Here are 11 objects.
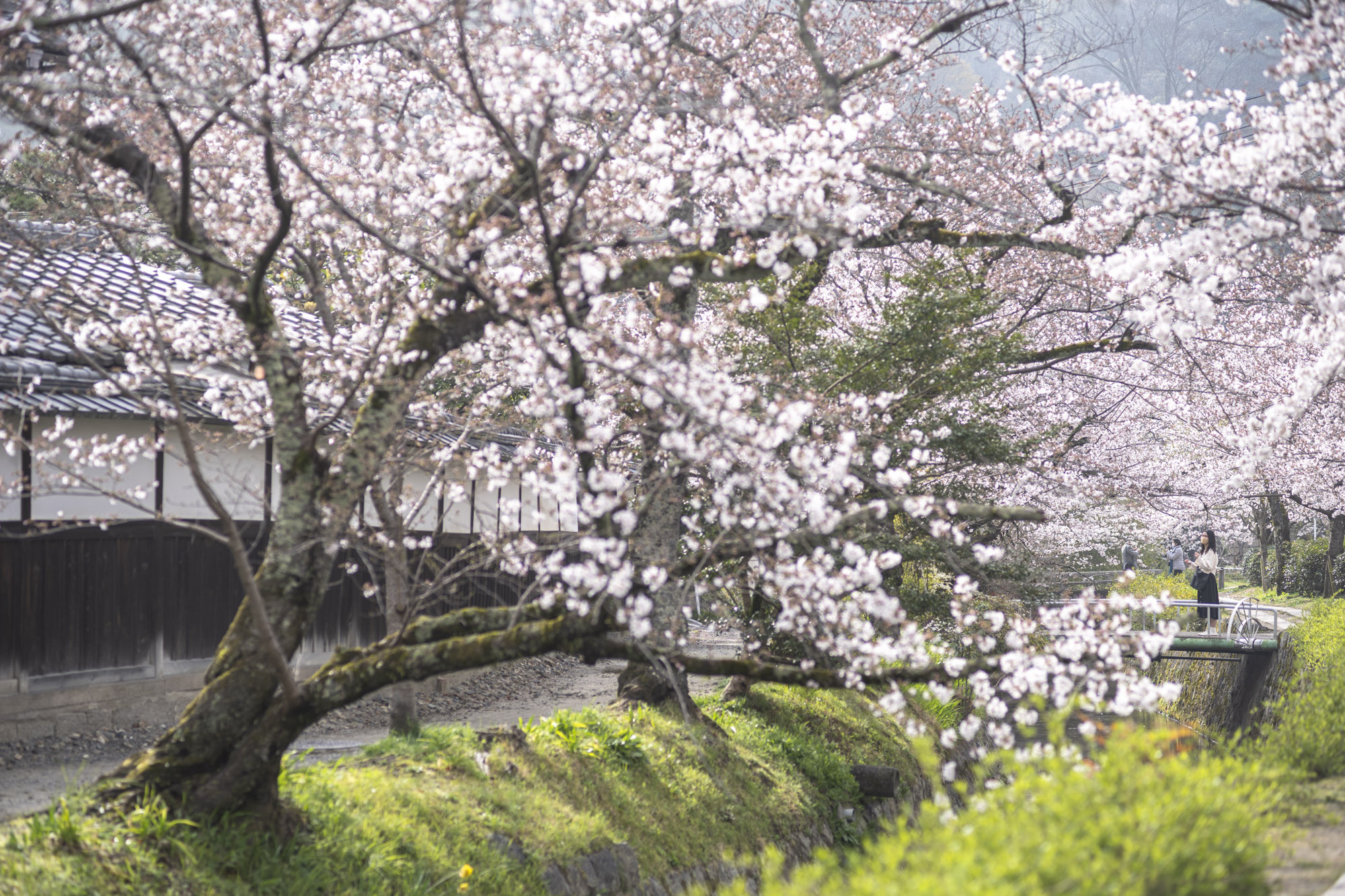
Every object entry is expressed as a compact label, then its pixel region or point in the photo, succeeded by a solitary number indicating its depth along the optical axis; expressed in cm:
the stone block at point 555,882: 1520
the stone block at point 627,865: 1667
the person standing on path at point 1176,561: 5541
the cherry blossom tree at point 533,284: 1138
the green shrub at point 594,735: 1898
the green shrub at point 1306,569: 5825
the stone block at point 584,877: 1568
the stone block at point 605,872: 1619
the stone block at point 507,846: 1495
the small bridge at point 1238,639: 3444
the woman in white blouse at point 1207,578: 3906
